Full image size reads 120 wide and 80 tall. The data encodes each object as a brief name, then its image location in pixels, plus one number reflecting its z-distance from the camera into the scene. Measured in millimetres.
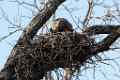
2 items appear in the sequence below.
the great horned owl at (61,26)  17031
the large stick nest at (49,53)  14844
